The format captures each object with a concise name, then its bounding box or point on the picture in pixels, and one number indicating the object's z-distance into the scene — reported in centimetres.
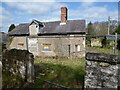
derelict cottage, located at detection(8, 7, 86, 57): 1237
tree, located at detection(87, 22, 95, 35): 2575
